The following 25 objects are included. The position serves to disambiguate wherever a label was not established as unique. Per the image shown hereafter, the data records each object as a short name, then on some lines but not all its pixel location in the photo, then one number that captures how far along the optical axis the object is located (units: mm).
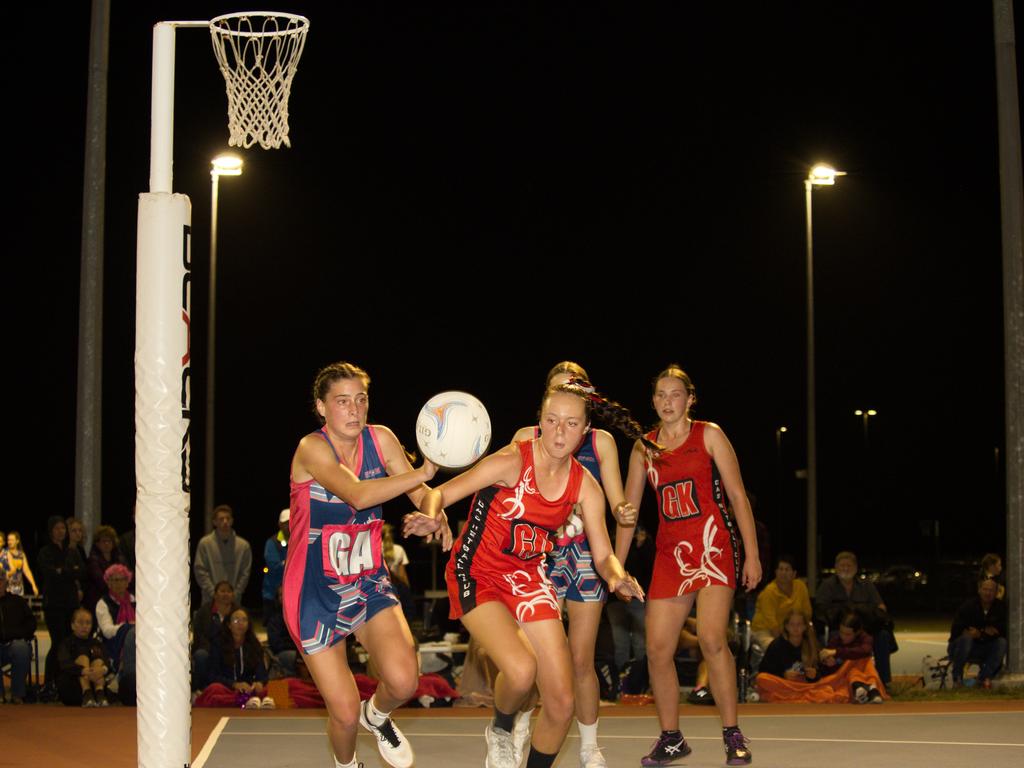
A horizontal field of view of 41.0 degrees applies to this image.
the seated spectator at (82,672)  11914
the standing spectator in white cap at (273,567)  13477
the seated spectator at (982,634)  13930
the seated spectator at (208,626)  12344
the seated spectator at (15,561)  16338
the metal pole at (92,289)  13047
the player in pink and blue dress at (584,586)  7367
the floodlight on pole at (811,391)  22109
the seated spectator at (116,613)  12602
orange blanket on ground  12328
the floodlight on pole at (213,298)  21109
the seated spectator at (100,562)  12906
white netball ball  6371
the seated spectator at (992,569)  14648
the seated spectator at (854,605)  13328
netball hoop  6113
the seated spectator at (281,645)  12836
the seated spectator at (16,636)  12453
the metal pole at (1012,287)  13086
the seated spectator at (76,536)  12984
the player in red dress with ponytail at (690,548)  7809
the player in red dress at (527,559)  6371
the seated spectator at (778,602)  13748
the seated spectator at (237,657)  12336
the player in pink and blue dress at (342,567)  6418
